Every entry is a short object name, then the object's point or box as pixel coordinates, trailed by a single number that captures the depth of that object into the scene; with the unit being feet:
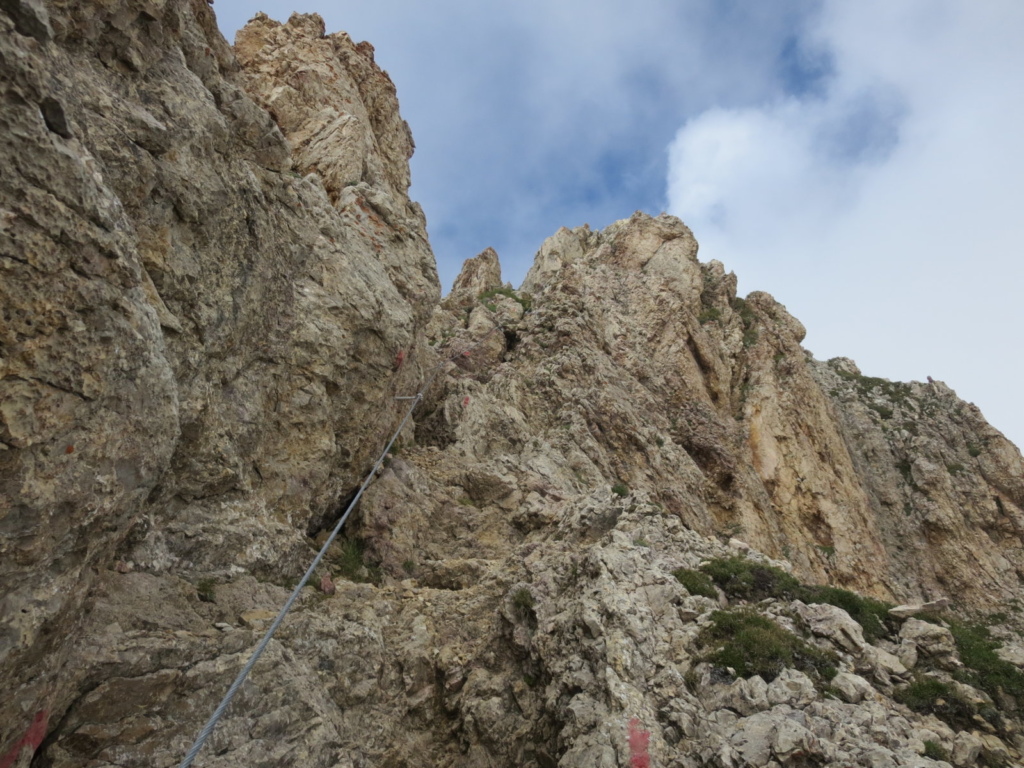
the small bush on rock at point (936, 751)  23.66
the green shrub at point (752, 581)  36.88
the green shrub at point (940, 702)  26.81
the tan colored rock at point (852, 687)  26.58
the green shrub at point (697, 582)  36.40
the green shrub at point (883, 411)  130.62
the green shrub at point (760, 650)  28.07
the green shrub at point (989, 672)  27.91
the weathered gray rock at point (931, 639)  31.24
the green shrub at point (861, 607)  33.91
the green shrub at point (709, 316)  112.27
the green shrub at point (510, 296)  102.12
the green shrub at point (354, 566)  40.60
